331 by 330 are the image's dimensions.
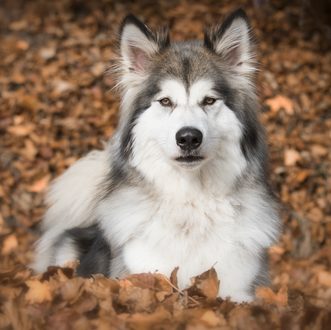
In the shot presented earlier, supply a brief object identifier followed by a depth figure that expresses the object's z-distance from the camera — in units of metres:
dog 3.26
